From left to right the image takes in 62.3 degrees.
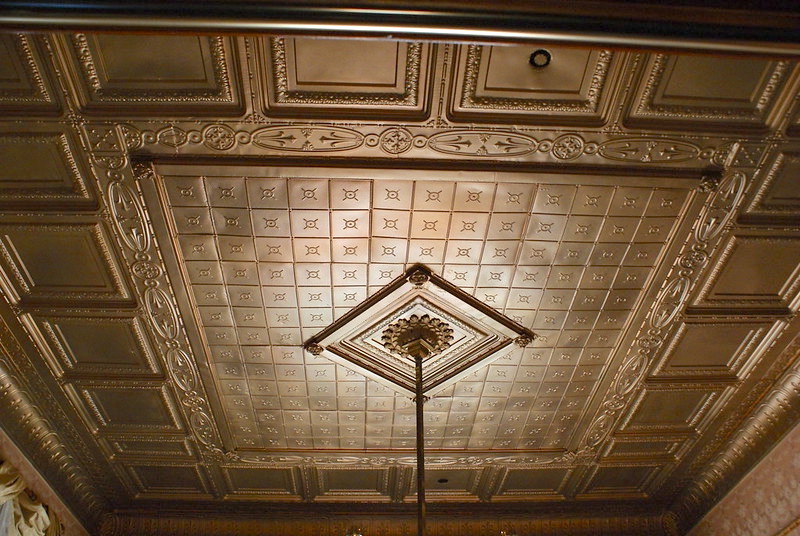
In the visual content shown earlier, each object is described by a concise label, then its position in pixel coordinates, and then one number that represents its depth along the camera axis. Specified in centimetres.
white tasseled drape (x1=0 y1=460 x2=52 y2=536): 455
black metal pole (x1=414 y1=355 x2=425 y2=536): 303
